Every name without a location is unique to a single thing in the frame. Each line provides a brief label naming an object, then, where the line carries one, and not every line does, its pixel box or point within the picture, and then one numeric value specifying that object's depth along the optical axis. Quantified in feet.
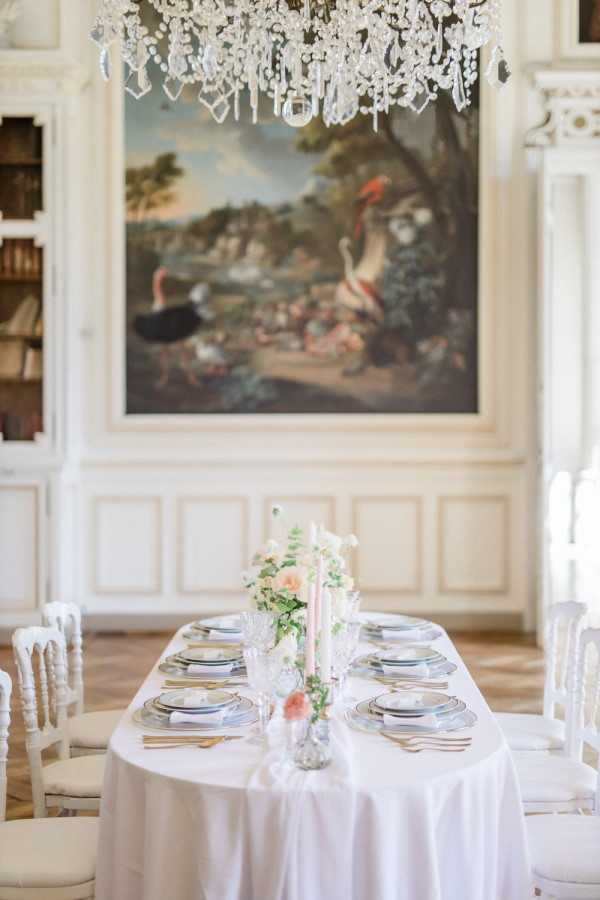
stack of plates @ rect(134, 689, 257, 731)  8.28
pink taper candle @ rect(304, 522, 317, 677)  7.59
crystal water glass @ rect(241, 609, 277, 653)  8.49
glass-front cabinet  21.72
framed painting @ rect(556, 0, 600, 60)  22.49
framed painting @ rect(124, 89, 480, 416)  22.71
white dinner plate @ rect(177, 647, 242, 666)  10.06
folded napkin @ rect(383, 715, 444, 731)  8.16
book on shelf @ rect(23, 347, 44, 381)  21.94
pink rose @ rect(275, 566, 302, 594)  8.91
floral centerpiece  8.94
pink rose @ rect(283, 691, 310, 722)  7.13
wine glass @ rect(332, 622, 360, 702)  8.73
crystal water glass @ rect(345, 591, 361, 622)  9.56
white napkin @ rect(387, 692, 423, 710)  8.47
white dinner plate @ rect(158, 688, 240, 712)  8.47
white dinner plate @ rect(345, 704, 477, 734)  8.13
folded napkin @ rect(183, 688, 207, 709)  8.52
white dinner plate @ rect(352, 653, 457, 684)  9.80
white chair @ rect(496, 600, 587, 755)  10.89
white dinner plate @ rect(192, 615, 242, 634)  11.46
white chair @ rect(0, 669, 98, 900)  8.02
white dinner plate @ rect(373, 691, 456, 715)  8.41
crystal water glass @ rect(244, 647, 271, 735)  8.07
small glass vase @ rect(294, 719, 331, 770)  7.27
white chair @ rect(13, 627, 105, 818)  9.70
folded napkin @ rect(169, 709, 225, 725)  8.27
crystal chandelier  11.91
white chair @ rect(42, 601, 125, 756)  11.30
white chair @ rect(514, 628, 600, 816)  9.68
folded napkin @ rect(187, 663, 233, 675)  9.82
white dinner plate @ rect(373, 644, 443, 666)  10.05
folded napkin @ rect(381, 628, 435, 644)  11.27
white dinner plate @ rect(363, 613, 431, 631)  11.72
